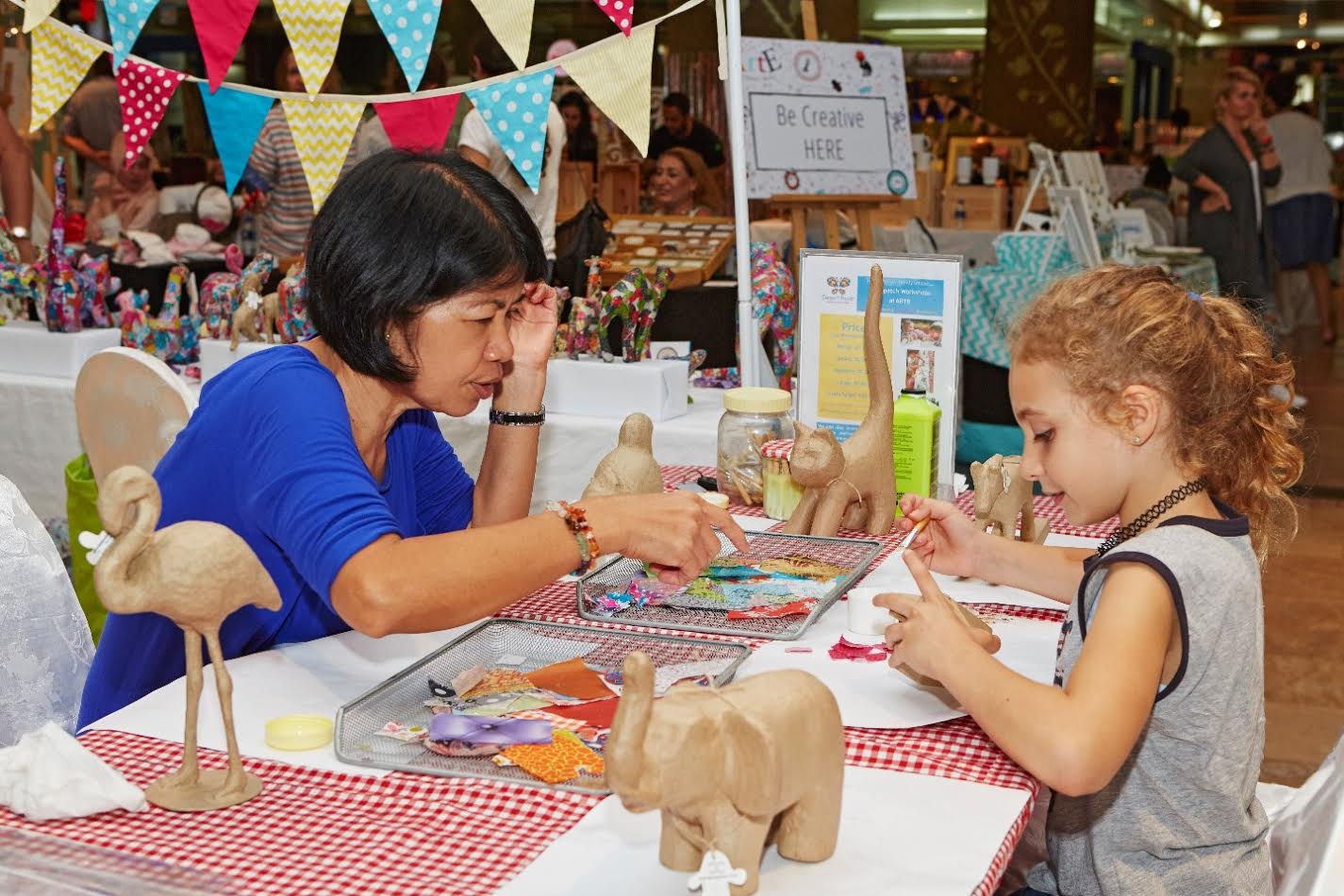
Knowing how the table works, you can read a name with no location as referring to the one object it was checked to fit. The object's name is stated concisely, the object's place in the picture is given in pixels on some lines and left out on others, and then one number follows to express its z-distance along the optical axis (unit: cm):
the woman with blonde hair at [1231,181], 802
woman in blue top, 139
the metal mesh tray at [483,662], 126
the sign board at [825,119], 398
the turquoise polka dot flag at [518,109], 263
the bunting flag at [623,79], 260
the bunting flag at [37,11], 255
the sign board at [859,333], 235
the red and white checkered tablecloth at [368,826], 106
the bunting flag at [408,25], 248
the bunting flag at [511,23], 241
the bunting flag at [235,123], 283
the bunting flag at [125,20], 257
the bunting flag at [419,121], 279
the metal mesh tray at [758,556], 164
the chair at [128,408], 259
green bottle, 224
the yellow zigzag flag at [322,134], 273
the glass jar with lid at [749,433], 230
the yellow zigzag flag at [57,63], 279
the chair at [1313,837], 140
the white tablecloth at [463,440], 299
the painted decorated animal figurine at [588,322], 316
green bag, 294
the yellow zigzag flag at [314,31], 258
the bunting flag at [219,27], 262
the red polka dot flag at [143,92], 281
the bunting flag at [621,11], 245
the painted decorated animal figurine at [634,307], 311
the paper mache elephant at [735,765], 90
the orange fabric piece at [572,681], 142
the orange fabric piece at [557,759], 123
